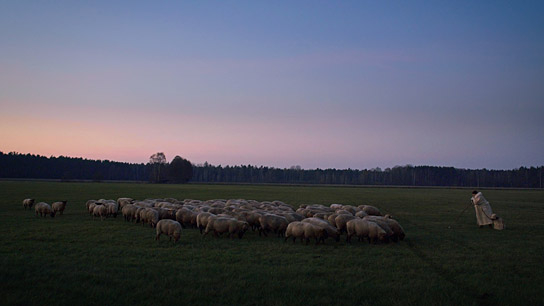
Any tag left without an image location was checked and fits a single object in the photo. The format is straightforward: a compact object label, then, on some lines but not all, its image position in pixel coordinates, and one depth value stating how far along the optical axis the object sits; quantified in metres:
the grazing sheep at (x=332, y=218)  18.56
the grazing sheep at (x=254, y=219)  18.17
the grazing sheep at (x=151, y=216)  19.17
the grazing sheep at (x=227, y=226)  16.22
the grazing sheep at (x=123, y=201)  25.85
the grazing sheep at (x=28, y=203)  27.34
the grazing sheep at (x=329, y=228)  15.30
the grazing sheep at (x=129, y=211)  21.38
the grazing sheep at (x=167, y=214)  20.44
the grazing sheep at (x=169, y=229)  14.98
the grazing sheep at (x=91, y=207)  23.11
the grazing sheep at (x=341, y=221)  17.84
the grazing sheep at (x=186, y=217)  19.50
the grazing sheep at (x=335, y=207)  24.34
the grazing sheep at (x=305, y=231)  14.98
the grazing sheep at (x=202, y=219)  17.64
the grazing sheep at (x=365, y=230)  15.39
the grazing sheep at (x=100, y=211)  22.00
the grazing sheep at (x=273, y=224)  17.16
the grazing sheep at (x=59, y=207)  23.06
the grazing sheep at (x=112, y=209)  22.98
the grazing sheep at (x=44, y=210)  22.33
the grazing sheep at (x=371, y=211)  23.70
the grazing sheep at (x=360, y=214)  20.45
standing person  21.00
